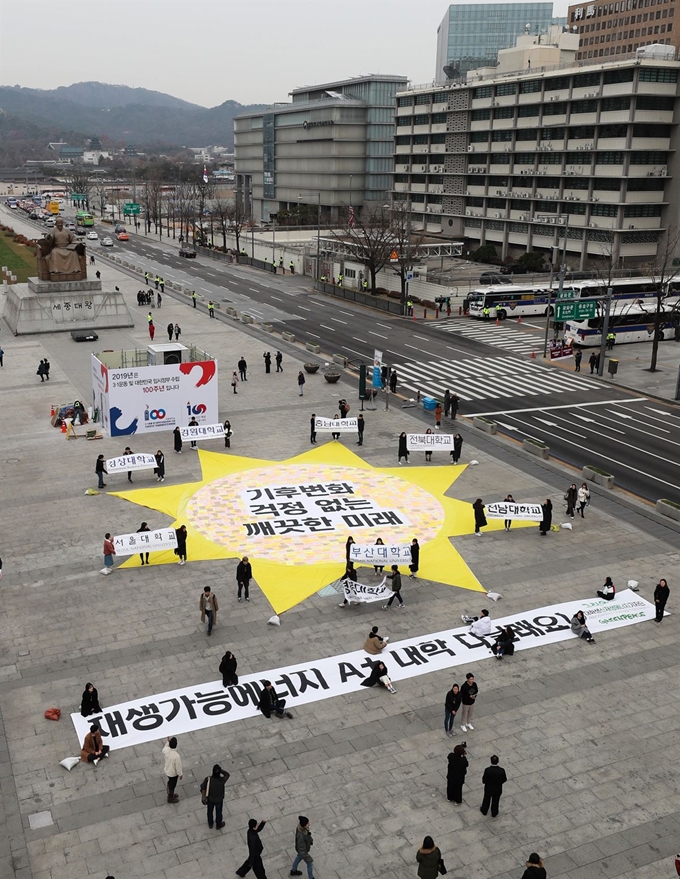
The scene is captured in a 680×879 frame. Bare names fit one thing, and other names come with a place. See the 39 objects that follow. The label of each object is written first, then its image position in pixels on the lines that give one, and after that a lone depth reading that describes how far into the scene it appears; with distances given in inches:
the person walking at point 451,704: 731.4
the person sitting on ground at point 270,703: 767.1
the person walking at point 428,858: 556.3
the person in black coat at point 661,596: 933.8
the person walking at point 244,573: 959.0
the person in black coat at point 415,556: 1034.1
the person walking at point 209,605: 887.7
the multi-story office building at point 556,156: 3526.1
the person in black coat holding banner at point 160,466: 1314.0
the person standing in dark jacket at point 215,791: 618.8
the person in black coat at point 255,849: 571.5
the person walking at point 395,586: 963.1
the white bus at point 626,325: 2509.8
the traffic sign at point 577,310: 2219.5
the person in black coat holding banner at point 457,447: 1433.4
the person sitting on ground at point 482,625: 895.7
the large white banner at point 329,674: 759.7
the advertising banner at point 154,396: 1533.0
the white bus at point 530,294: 2805.1
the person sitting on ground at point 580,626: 909.8
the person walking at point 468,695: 737.6
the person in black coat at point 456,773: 649.6
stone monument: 2588.6
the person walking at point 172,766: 651.5
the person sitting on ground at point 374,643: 864.9
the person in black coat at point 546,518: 1159.6
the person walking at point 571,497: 1218.0
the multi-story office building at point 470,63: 6594.5
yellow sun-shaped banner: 1062.4
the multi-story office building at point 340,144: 5644.7
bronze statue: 2669.8
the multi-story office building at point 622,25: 6835.6
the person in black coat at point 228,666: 797.2
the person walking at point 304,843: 575.2
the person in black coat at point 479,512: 1155.3
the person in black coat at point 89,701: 751.1
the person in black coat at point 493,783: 637.3
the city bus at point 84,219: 6505.9
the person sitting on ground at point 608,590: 978.7
